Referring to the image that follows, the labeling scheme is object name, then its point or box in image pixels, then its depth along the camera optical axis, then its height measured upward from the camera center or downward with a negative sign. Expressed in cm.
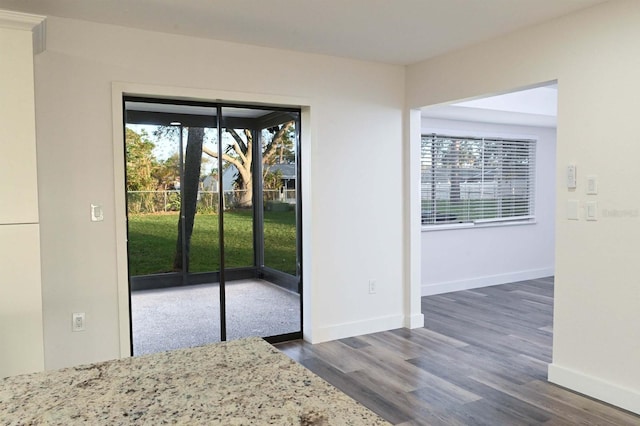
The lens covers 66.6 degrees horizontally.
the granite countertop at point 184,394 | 105 -47
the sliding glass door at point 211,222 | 383 -21
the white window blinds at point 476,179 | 630 +20
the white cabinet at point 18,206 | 276 -4
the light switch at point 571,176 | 329 +12
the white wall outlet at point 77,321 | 339 -86
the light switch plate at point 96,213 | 344 -11
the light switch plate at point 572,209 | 329 -11
